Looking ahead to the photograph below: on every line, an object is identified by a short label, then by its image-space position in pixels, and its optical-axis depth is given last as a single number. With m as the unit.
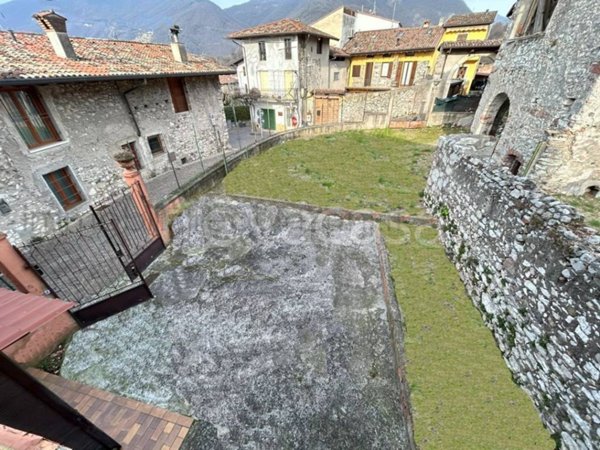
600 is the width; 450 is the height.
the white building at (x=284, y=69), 18.02
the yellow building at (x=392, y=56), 21.19
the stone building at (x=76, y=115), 8.11
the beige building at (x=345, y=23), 24.78
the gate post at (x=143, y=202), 5.93
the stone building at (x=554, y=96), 6.36
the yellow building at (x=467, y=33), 22.50
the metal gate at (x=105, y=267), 5.32
